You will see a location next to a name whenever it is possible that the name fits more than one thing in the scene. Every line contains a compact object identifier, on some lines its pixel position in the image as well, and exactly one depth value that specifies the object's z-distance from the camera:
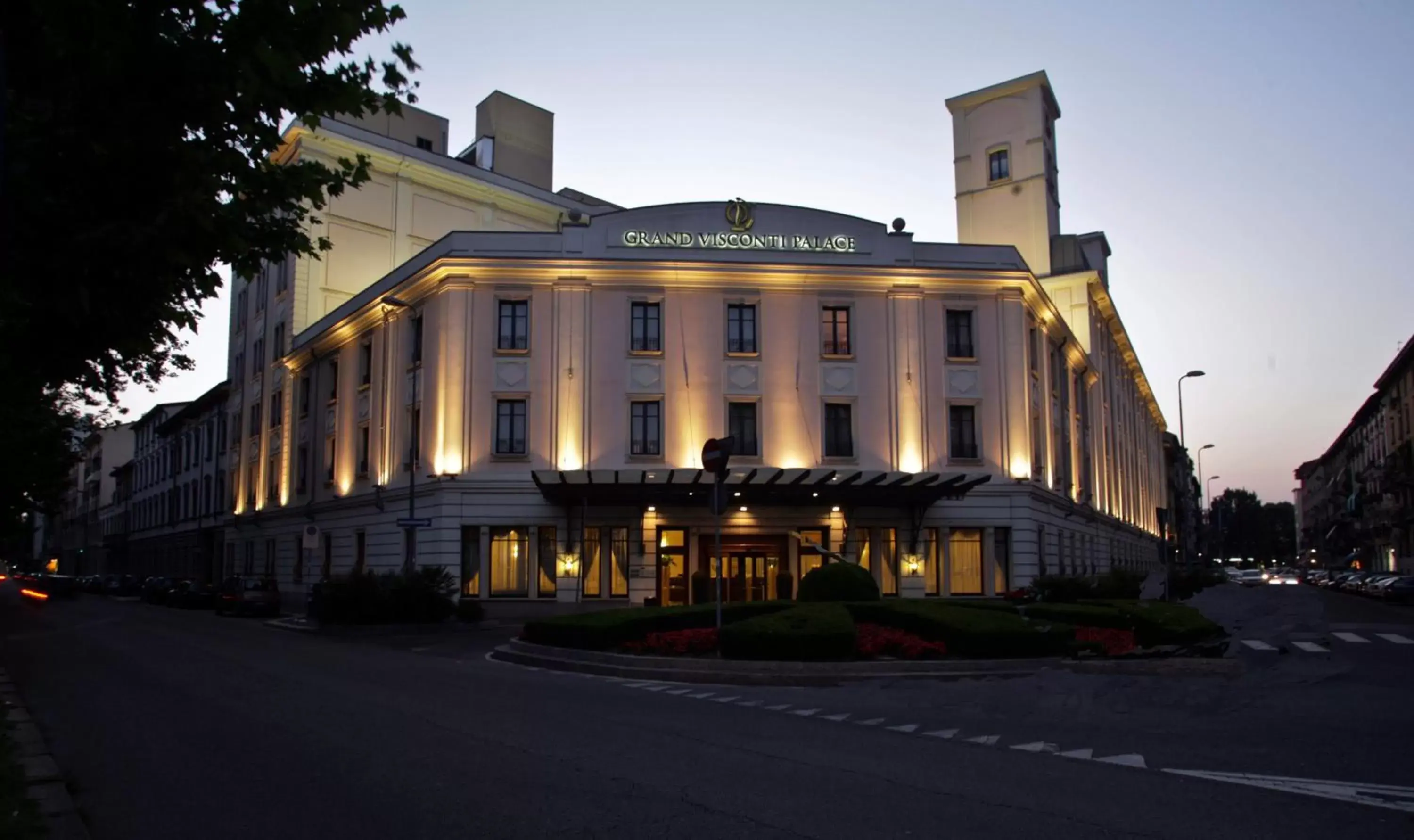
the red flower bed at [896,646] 18.64
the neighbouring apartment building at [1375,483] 74.62
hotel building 35.75
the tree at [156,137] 7.95
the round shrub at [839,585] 23.75
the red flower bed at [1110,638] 19.25
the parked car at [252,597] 39.53
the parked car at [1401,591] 49.40
